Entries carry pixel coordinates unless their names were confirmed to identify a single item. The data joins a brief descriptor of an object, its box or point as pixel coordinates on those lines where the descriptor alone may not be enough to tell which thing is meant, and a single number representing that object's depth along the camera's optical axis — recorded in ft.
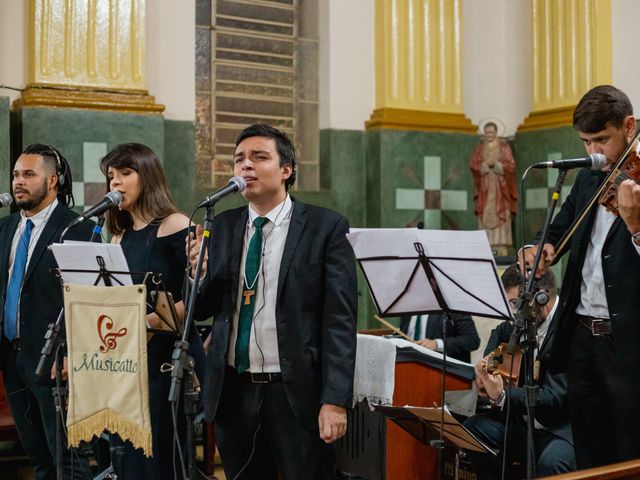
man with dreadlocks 14.79
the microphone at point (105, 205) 12.46
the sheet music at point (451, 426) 13.72
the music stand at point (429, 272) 11.60
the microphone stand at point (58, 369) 12.75
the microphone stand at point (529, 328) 11.18
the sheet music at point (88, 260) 12.37
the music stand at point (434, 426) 13.75
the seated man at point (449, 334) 20.48
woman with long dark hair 13.10
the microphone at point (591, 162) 10.80
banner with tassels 12.17
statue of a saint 28.86
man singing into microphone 10.68
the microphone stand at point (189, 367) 10.32
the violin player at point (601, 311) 10.93
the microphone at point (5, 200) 14.44
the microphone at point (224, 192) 10.47
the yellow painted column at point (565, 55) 27.94
